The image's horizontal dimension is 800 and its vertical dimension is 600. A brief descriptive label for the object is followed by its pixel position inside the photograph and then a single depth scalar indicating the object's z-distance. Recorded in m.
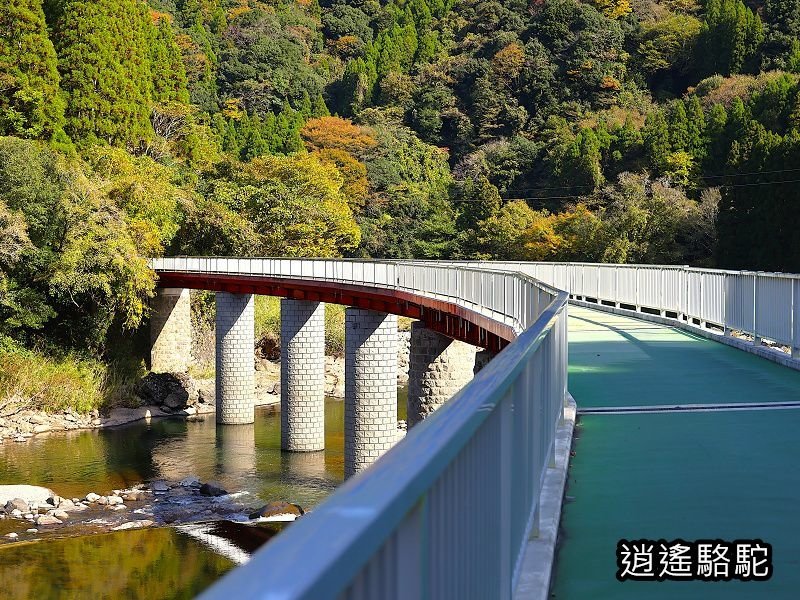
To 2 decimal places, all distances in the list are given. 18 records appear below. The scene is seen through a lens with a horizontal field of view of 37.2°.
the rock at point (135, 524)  28.66
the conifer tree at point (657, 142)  67.88
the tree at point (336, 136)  86.62
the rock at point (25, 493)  30.34
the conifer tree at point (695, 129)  67.50
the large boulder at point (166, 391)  49.50
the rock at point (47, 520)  28.61
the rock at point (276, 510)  29.70
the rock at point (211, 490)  32.06
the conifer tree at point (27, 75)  56.25
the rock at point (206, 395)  52.05
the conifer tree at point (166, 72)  75.25
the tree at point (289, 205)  64.19
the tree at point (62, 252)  45.72
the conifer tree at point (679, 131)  68.44
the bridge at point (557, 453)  2.22
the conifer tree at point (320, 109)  101.25
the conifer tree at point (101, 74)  61.62
